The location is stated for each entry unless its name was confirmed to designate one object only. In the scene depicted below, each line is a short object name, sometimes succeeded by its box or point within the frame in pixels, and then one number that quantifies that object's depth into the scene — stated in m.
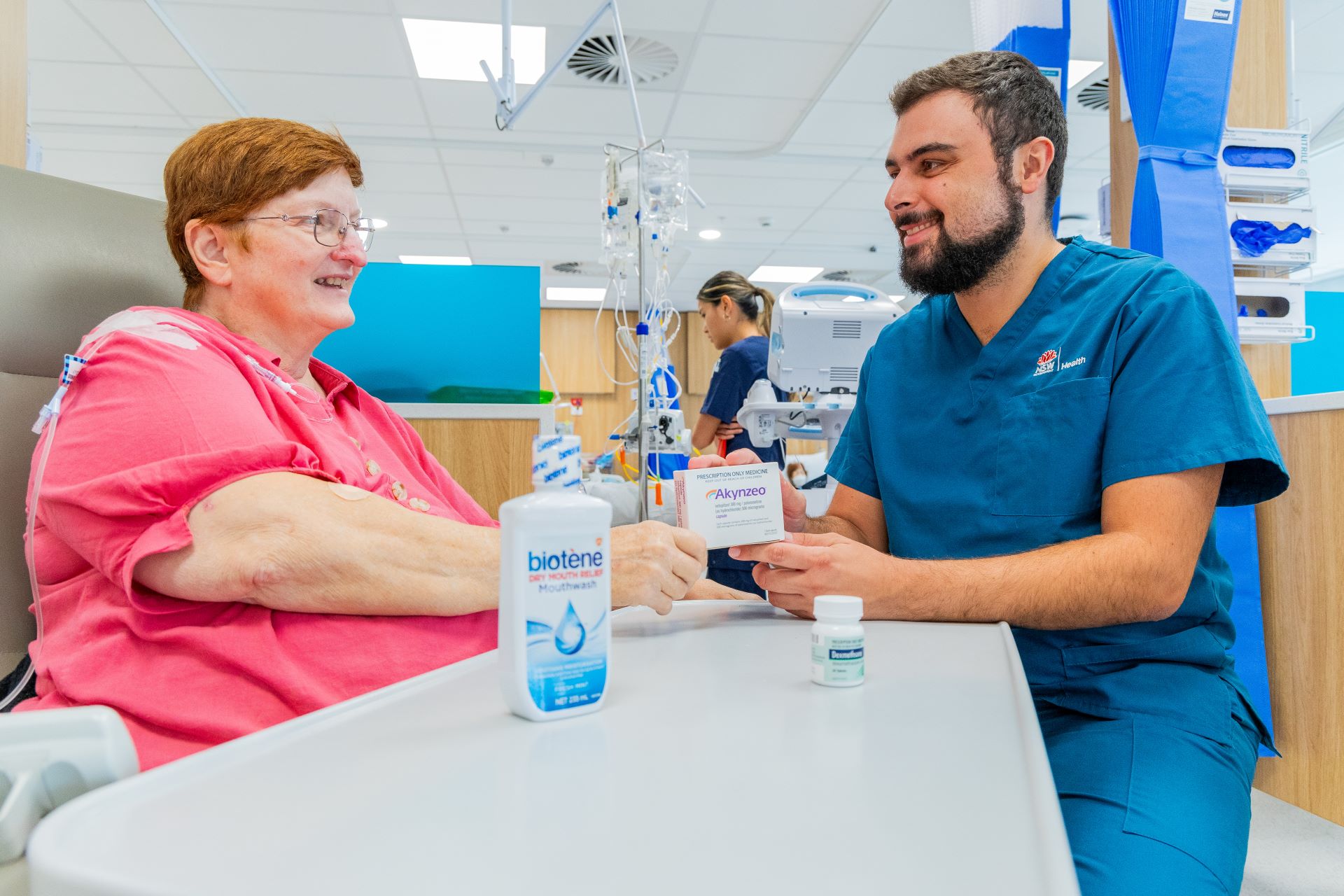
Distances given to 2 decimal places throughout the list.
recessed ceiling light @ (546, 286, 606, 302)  9.80
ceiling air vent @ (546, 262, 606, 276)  8.62
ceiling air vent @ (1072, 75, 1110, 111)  4.46
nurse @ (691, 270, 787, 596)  3.36
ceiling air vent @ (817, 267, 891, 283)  8.70
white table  0.38
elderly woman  0.79
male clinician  0.92
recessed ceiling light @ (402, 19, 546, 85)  3.98
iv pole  2.13
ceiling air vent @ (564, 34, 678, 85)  4.09
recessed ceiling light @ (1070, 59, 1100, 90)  4.23
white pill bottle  0.71
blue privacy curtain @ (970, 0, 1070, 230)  1.90
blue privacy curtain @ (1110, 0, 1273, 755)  1.66
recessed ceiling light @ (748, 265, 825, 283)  8.72
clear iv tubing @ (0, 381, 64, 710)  0.86
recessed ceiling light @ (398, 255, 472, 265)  8.21
